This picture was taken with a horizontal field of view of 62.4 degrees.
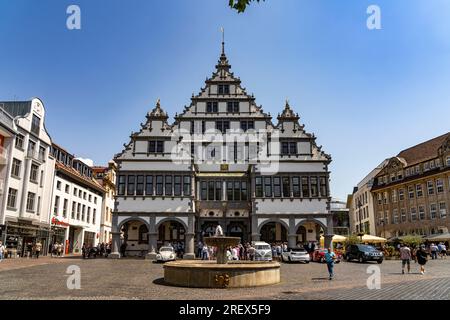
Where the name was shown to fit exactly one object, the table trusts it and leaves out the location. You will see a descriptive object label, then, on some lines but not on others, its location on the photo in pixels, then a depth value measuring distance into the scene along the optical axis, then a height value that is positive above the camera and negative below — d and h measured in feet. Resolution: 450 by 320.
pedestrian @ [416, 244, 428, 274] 64.80 -2.98
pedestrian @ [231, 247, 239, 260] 90.53 -3.22
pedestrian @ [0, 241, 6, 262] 92.89 -2.38
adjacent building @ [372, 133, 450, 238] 162.71 +23.19
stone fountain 45.57 -4.29
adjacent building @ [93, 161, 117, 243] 191.21 +25.68
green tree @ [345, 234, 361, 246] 127.32 +0.01
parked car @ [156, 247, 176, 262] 100.42 -3.78
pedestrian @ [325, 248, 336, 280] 56.85 -2.99
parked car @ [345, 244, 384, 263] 98.12 -3.58
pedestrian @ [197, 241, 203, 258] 117.80 -2.31
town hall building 119.96 +20.82
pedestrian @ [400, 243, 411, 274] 68.18 -2.55
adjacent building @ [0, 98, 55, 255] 112.27 +20.63
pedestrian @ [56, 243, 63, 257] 128.97 -2.99
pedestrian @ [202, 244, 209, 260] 101.07 -3.56
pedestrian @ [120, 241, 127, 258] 121.19 -2.89
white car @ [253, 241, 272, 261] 96.12 -2.94
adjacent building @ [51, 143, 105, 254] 141.59 +15.92
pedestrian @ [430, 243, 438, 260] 117.04 -3.49
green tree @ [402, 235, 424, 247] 124.77 -0.08
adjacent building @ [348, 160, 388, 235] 220.10 +21.97
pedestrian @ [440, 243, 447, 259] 123.95 -3.75
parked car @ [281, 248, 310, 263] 102.53 -4.01
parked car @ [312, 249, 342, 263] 106.11 -4.46
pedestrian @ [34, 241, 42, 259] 114.30 -2.04
